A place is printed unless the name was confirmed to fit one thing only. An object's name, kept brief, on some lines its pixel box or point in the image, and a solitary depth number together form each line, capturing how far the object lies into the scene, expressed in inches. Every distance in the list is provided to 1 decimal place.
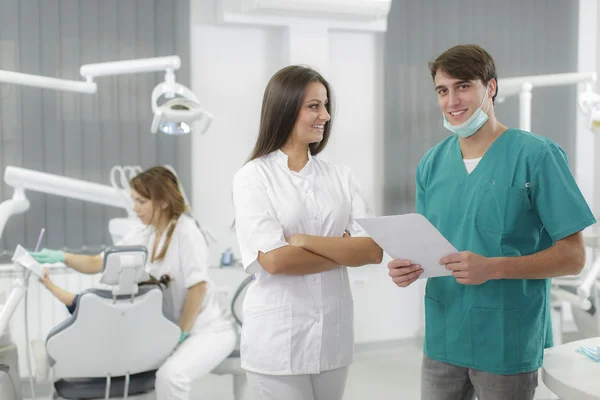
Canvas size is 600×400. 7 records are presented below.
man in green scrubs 55.6
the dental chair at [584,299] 103.6
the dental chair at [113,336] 77.9
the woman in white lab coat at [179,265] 96.3
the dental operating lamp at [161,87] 105.6
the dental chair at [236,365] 102.0
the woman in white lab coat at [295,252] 59.3
